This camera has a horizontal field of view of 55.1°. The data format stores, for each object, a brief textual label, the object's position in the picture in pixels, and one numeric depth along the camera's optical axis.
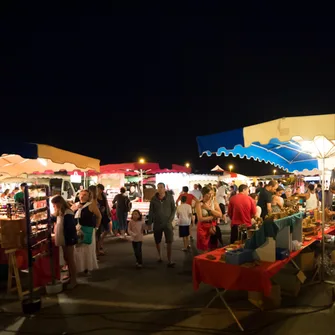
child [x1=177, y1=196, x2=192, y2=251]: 7.72
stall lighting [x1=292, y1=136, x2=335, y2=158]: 5.32
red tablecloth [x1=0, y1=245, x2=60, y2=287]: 5.13
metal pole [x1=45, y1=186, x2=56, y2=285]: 5.09
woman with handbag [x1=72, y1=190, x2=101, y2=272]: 5.69
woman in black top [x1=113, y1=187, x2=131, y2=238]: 10.16
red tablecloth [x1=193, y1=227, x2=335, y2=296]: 3.44
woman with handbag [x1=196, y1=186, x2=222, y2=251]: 5.62
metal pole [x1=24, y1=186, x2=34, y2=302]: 4.29
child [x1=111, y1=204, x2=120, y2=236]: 10.76
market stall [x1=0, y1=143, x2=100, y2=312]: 4.68
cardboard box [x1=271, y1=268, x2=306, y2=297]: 4.61
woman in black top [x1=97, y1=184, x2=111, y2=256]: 7.41
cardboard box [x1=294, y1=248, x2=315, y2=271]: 5.54
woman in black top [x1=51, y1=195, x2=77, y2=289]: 5.04
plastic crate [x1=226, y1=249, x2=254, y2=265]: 3.62
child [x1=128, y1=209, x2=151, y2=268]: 6.32
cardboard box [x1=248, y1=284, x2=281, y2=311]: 4.15
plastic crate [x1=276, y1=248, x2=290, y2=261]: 3.97
